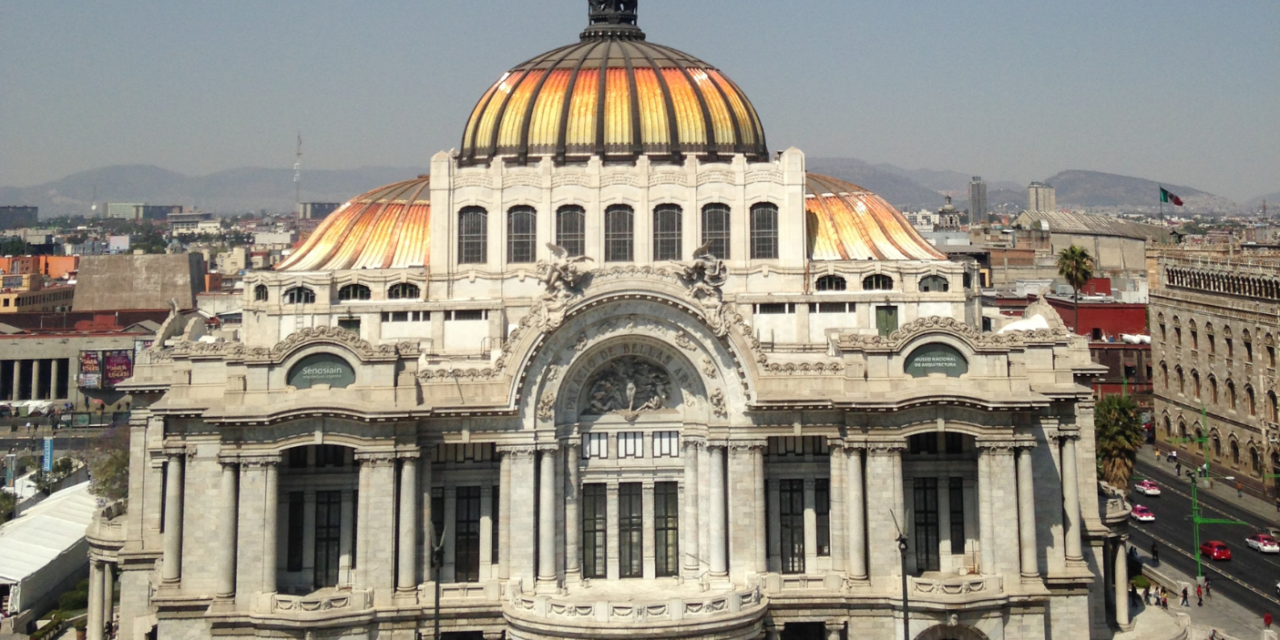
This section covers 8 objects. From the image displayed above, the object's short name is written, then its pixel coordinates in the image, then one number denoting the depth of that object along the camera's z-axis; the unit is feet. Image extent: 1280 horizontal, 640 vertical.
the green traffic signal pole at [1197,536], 273.60
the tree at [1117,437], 300.81
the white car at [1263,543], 300.40
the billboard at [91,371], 522.06
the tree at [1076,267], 443.73
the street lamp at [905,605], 193.98
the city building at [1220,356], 356.38
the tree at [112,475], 336.49
